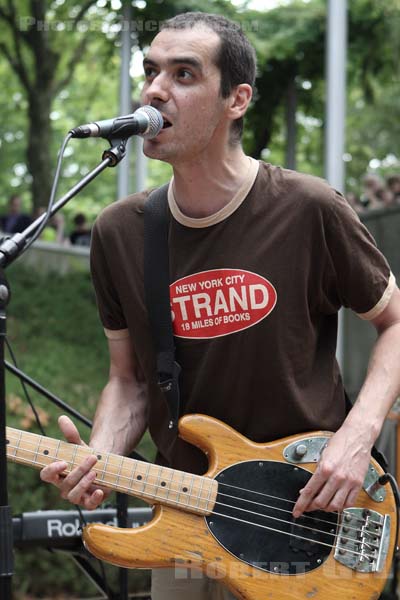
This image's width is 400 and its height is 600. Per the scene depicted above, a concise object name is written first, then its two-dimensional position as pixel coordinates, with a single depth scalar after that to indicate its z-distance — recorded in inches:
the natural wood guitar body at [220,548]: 118.0
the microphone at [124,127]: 105.0
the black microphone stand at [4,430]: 97.3
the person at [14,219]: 512.1
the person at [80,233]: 527.8
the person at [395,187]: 438.7
